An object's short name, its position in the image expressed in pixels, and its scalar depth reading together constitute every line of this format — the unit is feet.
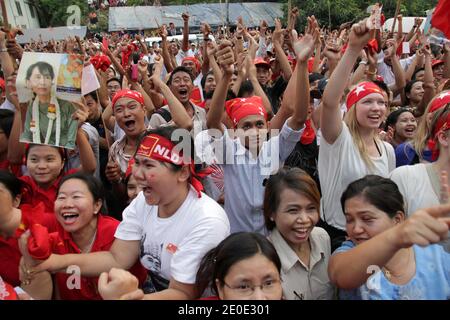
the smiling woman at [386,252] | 5.38
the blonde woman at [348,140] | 8.44
